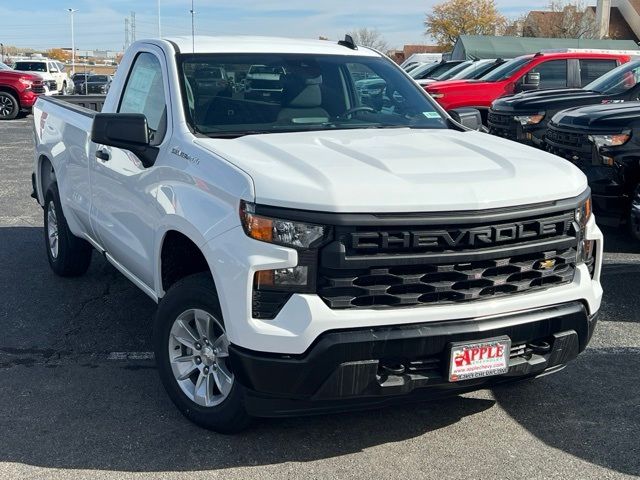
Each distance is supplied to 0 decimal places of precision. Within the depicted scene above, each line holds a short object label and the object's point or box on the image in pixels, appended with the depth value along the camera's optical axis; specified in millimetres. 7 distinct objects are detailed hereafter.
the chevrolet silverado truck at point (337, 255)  3373
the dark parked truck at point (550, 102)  10406
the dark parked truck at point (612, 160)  7320
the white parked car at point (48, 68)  31117
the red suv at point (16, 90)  21744
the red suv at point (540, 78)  15227
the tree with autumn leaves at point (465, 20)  68188
